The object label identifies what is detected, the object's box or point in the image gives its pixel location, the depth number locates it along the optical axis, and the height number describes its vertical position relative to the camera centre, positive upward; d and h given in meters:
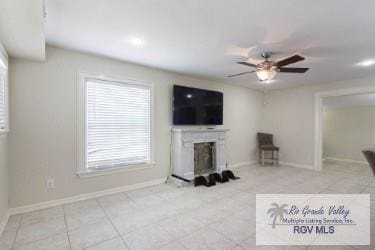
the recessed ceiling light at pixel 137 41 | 2.49 +1.10
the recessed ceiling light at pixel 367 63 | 3.28 +1.06
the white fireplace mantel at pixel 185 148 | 3.86 -0.52
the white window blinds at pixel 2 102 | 2.21 +0.24
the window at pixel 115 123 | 3.07 -0.01
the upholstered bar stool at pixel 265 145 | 5.72 -0.69
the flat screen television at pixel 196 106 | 4.01 +0.37
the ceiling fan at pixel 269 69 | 2.76 +0.80
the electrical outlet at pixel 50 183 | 2.73 -0.88
